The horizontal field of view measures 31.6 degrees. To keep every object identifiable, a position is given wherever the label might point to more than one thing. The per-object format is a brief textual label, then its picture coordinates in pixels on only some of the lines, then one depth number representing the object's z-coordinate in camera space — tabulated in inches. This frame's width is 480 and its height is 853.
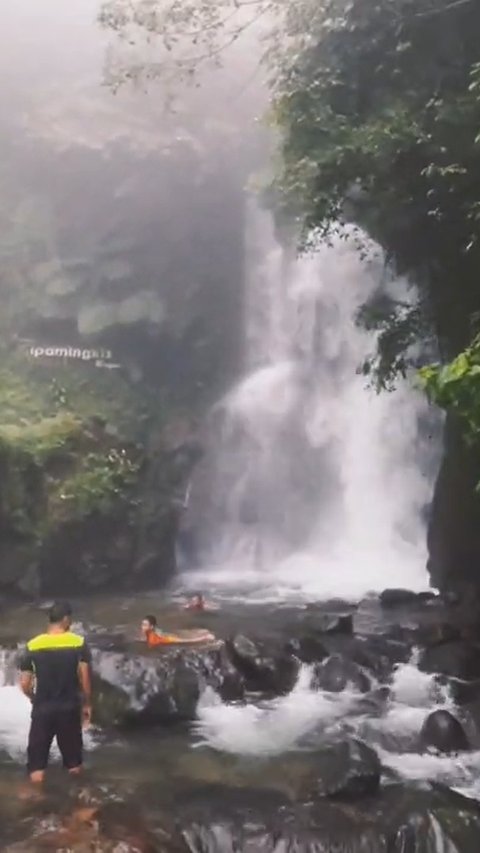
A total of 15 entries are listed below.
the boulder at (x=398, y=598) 590.9
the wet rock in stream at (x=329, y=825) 257.8
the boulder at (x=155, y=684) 376.5
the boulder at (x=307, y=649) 444.8
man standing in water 269.0
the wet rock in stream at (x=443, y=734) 348.8
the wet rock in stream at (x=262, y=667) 419.2
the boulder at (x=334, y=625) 497.0
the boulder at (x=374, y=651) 439.5
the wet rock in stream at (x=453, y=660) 433.7
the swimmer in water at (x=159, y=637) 450.3
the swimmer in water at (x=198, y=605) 571.5
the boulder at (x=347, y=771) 293.3
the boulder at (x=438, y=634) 477.7
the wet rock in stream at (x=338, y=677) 423.2
